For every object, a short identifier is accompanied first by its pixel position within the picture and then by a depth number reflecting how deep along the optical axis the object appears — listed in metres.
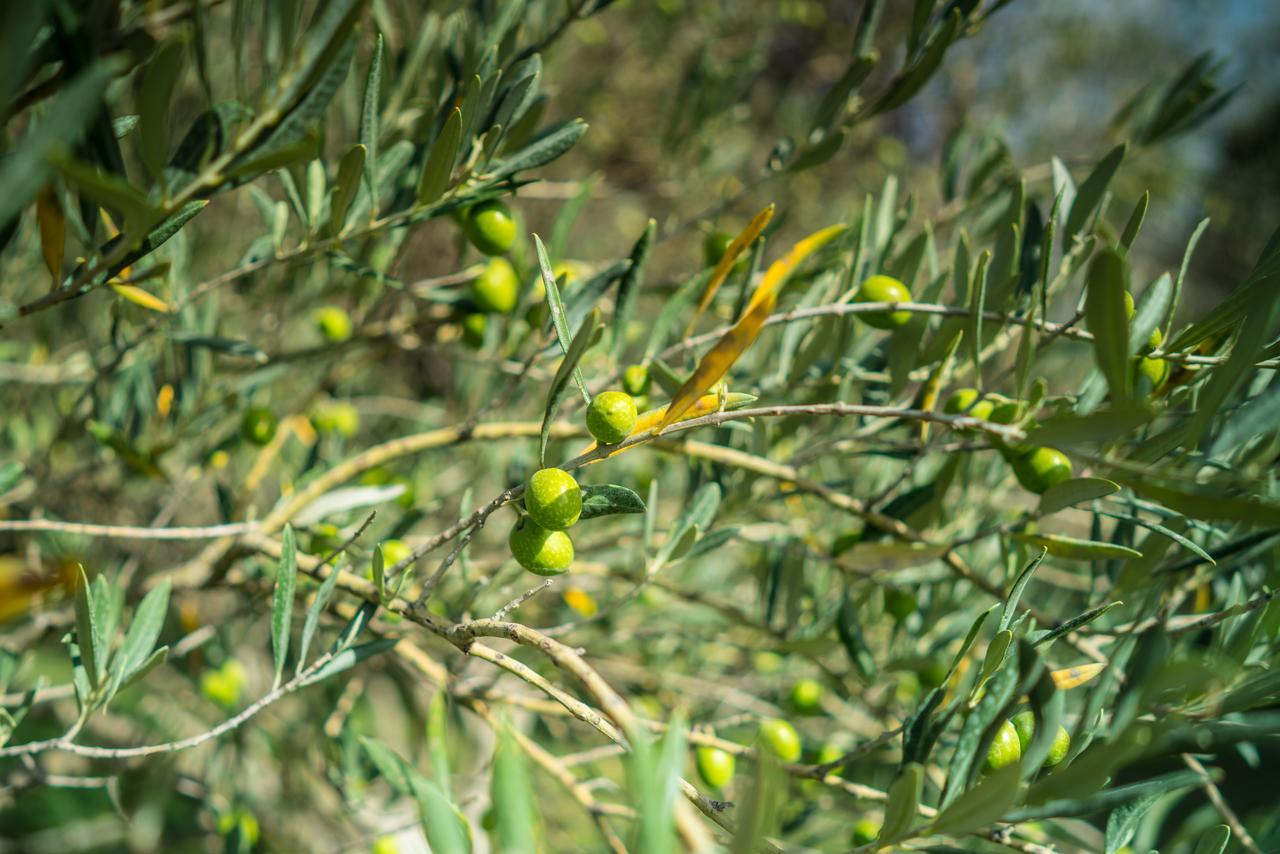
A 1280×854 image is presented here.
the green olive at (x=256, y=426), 0.83
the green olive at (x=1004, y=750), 0.61
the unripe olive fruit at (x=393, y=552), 0.74
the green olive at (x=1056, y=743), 0.62
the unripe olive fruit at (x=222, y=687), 0.86
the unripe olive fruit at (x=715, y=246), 0.79
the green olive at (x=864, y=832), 0.76
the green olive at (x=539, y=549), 0.61
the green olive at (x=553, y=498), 0.59
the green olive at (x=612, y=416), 0.59
